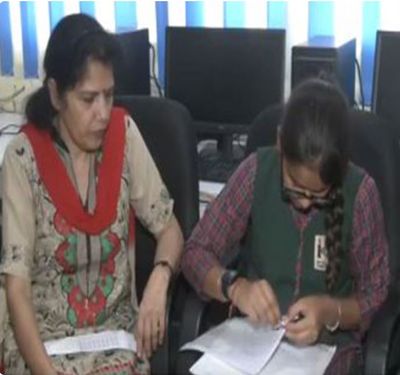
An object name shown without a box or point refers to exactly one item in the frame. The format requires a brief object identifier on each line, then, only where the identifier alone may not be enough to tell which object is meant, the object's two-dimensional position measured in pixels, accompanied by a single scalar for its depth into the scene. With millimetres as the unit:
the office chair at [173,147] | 1917
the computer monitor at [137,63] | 2615
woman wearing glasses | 1550
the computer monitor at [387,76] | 2326
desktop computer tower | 2354
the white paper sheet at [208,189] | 2254
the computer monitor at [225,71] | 2477
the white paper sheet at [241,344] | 1565
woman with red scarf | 1699
